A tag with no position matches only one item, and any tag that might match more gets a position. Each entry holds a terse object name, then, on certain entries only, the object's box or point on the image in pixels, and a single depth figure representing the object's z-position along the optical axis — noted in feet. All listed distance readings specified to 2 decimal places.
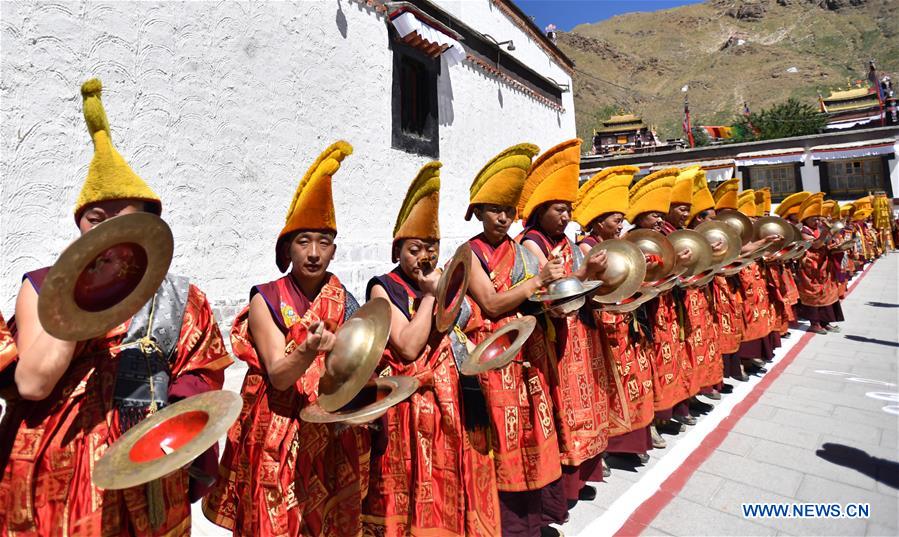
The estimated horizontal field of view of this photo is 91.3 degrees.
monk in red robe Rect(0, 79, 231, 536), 4.40
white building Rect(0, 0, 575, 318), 13.12
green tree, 128.77
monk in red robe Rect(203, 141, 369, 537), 5.64
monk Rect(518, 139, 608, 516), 8.69
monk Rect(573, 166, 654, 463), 10.79
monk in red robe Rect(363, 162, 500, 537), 6.90
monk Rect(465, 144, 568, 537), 7.70
